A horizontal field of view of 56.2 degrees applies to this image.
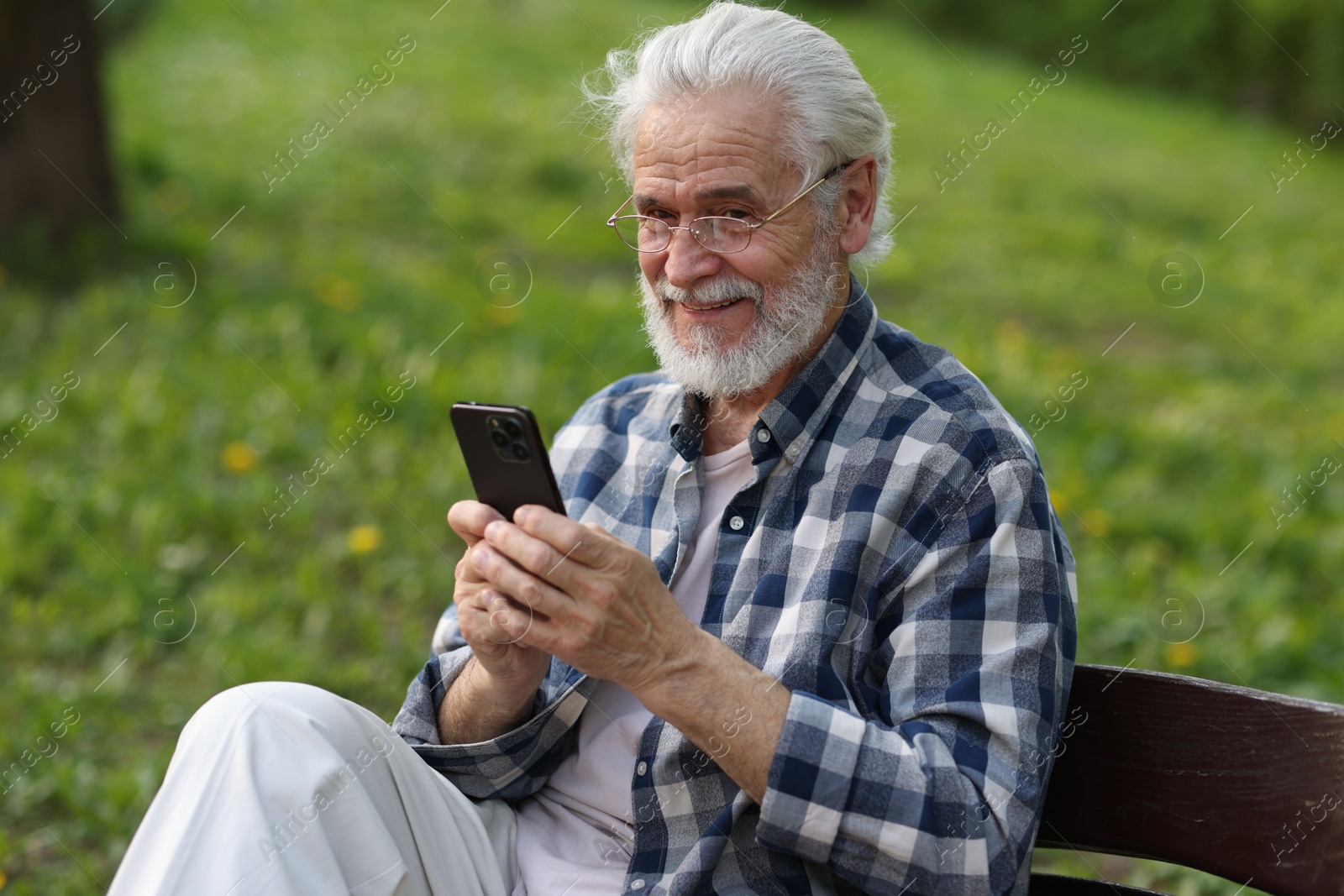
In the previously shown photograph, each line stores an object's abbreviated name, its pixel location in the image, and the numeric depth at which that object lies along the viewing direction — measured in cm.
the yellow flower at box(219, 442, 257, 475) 452
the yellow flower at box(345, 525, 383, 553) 417
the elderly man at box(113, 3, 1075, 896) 174
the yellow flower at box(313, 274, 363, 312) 580
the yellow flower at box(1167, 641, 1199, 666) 388
